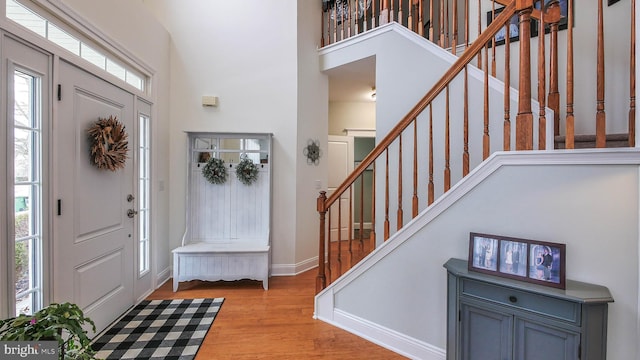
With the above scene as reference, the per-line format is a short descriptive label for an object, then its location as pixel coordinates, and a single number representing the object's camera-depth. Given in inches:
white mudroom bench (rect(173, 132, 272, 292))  133.4
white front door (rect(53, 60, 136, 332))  75.0
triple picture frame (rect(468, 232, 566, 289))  55.2
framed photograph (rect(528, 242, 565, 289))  54.4
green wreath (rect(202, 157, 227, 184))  131.0
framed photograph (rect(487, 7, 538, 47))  108.1
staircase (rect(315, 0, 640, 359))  54.8
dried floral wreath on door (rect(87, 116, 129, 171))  84.5
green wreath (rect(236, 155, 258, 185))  132.2
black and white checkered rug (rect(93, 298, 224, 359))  79.2
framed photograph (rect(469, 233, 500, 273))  61.3
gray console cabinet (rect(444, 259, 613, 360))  50.3
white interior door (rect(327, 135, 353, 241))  202.1
